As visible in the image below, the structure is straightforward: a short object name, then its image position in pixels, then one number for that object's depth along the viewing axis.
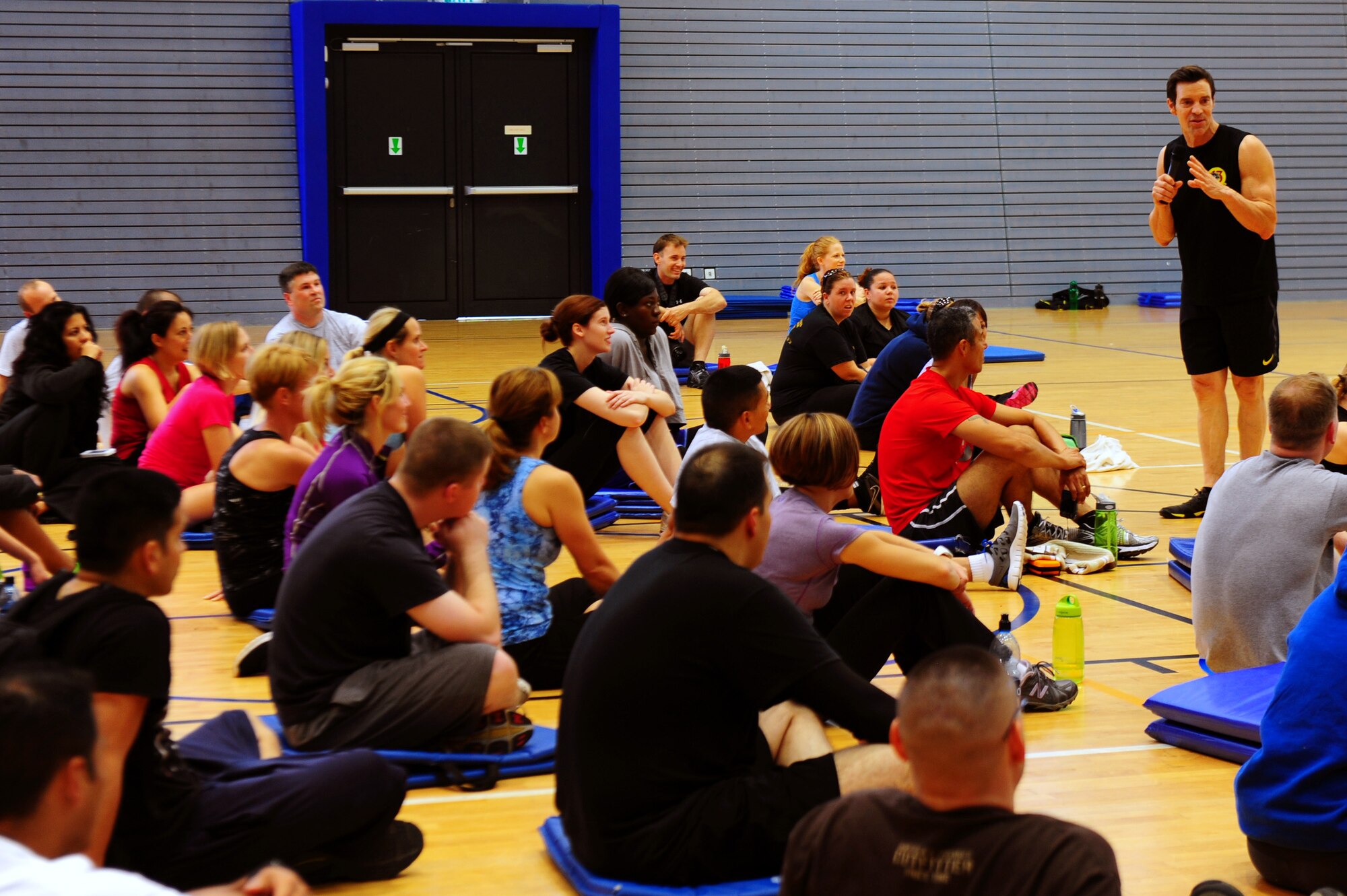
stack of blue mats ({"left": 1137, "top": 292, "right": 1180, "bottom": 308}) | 19.08
